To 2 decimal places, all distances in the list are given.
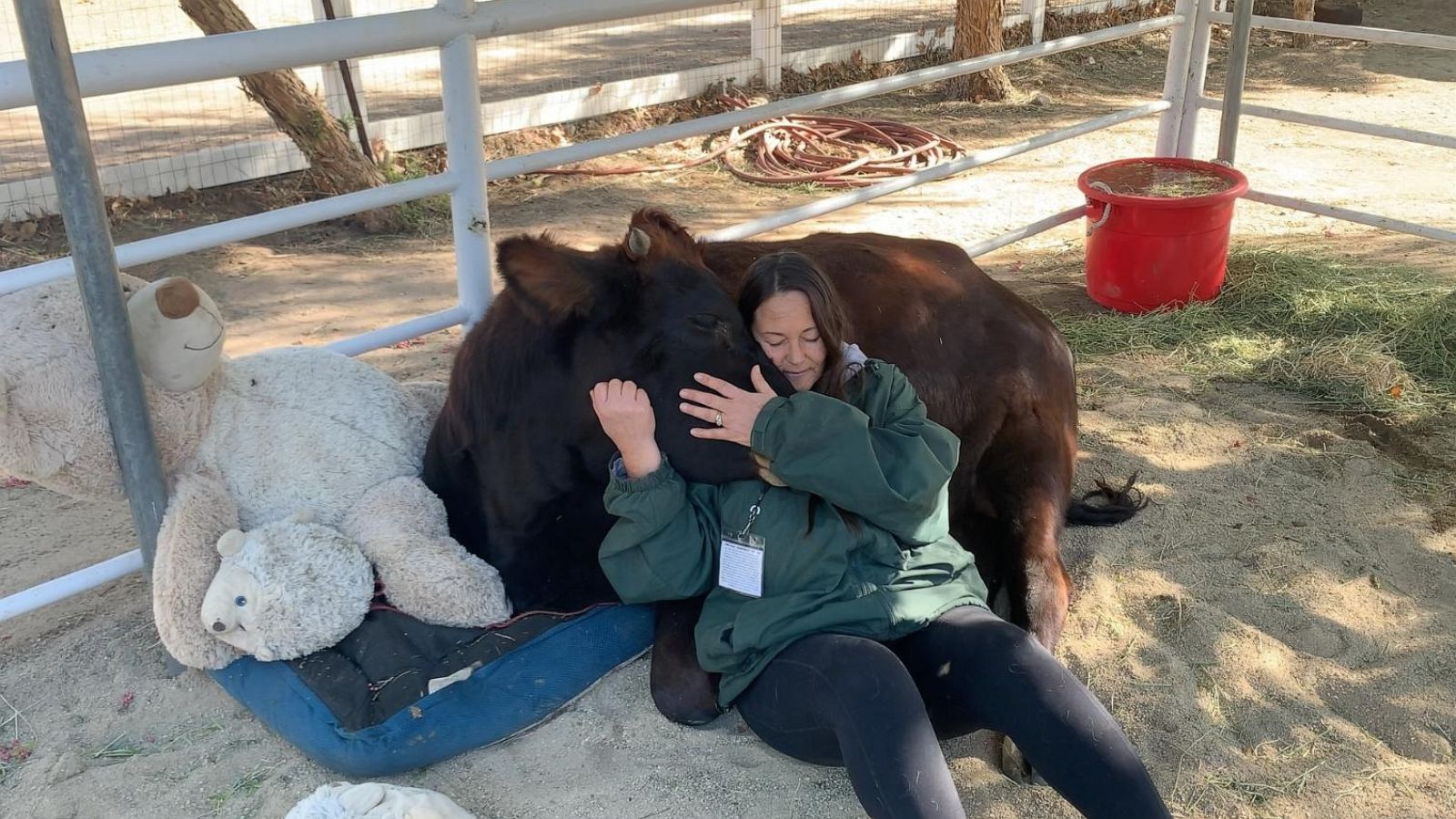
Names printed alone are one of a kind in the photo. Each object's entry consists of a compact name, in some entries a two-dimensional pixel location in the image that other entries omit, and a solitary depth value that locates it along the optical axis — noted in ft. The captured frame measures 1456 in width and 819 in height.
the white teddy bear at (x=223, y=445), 7.88
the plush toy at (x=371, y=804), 6.97
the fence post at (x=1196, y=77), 17.81
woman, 7.23
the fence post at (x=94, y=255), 6.90
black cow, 8.13
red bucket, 15.75
